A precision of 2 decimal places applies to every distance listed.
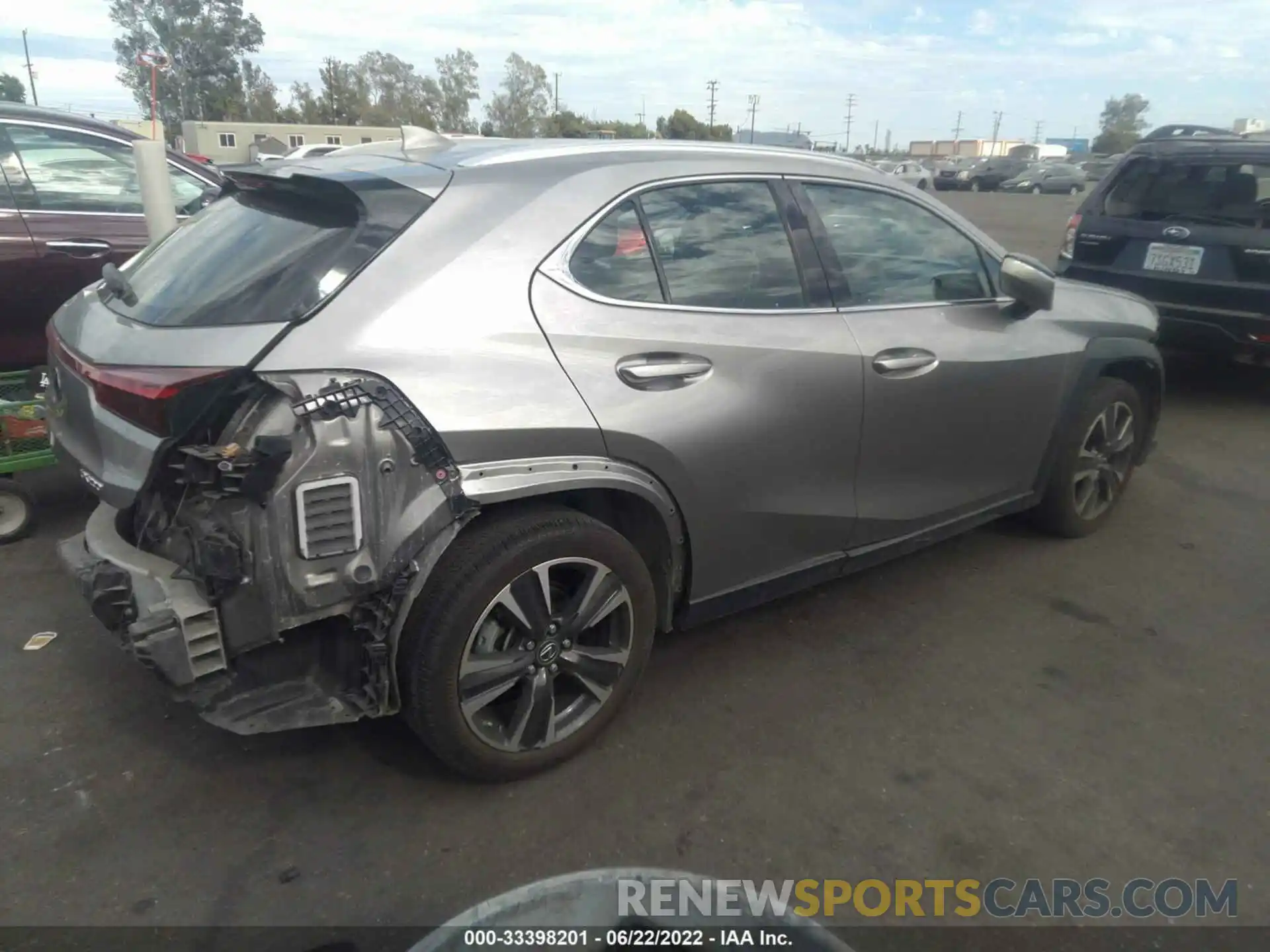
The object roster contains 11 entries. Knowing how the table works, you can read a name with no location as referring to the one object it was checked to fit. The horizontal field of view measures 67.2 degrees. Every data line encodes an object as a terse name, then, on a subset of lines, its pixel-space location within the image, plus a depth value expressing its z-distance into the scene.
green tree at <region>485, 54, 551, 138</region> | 78.00
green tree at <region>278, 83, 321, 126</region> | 72.75
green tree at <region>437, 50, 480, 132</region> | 76.25
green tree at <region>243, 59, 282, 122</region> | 68.94
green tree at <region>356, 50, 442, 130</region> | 73.25
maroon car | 5.12
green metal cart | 4.29
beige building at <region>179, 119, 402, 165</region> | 42.00
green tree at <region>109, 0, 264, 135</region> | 60.25
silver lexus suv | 2.40
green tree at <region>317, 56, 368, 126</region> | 71.88
